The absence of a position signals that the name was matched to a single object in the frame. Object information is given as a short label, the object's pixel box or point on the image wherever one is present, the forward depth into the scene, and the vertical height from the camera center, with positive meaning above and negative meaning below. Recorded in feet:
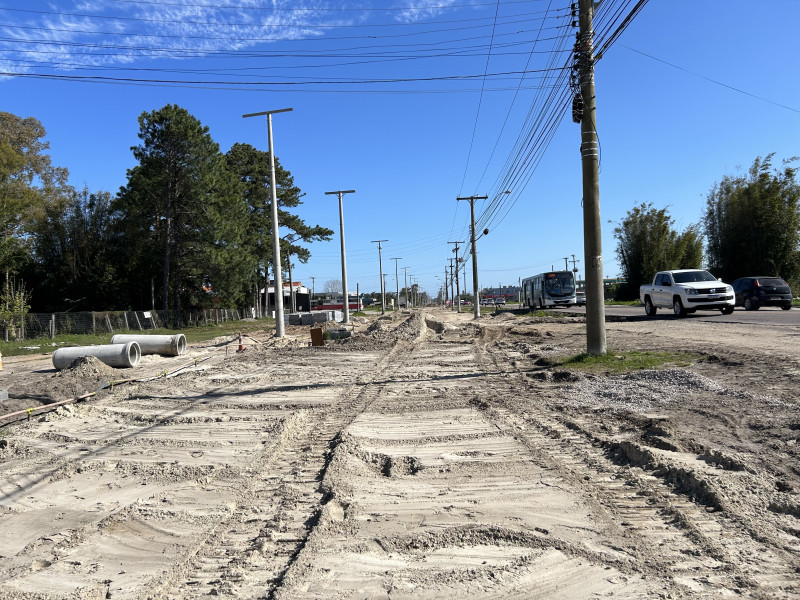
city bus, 151.33 +0.57
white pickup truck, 73.92 -1.02
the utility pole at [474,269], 131.23 +6.51
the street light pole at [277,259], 79.05 +6.51
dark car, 84.23 -1.72
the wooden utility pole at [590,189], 38.75 +7.18
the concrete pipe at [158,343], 59.20 -3.86
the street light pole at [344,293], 120.37 +1.55
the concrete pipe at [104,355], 46.98 -3.81
